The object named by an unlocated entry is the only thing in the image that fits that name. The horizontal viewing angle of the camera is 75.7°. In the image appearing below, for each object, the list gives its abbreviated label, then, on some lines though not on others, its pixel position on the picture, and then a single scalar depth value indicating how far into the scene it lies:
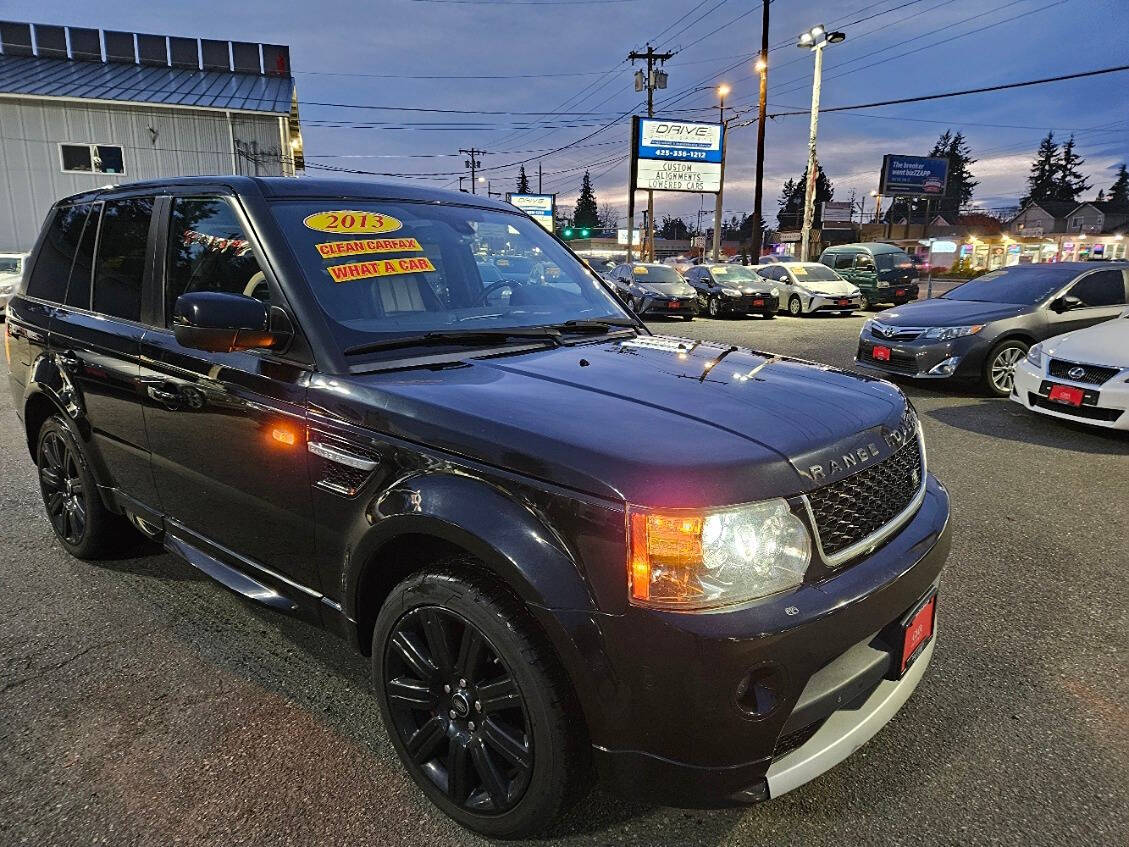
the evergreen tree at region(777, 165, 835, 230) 121.75
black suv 1.68
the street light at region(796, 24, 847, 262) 27.52
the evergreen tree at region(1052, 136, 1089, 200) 110.88
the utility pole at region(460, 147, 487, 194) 73.88
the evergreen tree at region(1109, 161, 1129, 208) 112.19
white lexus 6.19
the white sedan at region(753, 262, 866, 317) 19.80
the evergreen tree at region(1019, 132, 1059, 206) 112.19
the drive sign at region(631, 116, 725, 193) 34.59
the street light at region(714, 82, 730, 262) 36.06
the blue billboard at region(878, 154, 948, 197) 47.41
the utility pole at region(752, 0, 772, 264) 29.20
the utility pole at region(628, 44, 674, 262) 44.53
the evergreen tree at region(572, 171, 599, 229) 132.62
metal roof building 24.09
